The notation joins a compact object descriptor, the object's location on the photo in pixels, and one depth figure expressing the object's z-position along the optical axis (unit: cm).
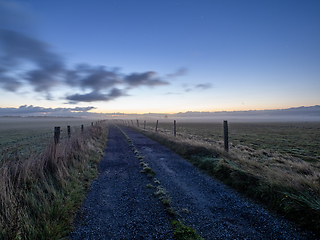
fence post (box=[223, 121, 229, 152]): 965
